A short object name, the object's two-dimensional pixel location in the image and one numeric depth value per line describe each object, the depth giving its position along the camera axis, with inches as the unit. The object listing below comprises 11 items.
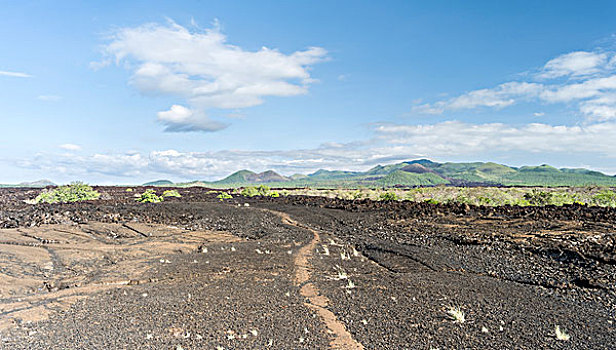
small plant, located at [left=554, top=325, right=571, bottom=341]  277.4
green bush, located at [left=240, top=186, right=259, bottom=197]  2221.9
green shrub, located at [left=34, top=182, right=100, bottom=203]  1541.6
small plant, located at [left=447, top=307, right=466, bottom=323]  313.3
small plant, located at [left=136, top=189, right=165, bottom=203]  1579.8
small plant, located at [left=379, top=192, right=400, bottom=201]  1560.0
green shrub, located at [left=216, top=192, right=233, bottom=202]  1802.4
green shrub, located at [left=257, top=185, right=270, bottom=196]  2267.3
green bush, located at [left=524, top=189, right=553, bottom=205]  1383.0
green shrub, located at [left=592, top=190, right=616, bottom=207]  1255.6
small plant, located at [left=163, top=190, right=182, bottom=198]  1951.0
